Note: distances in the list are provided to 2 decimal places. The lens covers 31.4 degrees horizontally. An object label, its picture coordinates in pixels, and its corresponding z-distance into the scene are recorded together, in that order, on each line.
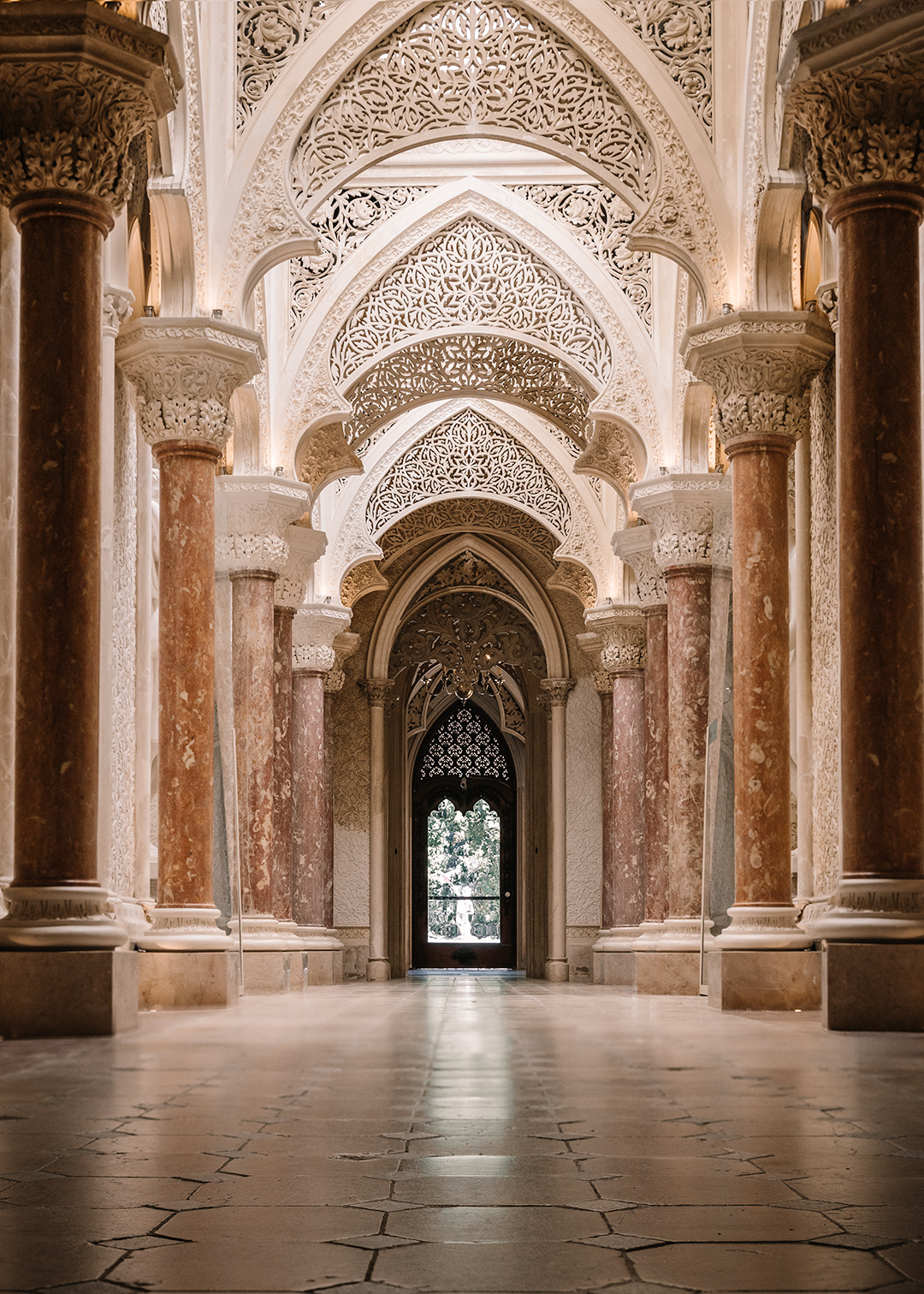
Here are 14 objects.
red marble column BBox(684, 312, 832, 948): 9.96
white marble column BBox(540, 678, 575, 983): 23.05
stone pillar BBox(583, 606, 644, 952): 18.89
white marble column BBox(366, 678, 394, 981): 23.14
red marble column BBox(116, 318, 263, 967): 10.24
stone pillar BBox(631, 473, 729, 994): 13.34
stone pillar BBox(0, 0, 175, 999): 6.88
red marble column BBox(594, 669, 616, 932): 19.95
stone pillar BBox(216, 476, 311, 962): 13.73
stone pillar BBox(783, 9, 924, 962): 7.12
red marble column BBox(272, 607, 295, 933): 15.23
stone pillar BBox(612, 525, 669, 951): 15.71
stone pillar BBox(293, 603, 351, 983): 18.52
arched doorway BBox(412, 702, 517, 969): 34.47
